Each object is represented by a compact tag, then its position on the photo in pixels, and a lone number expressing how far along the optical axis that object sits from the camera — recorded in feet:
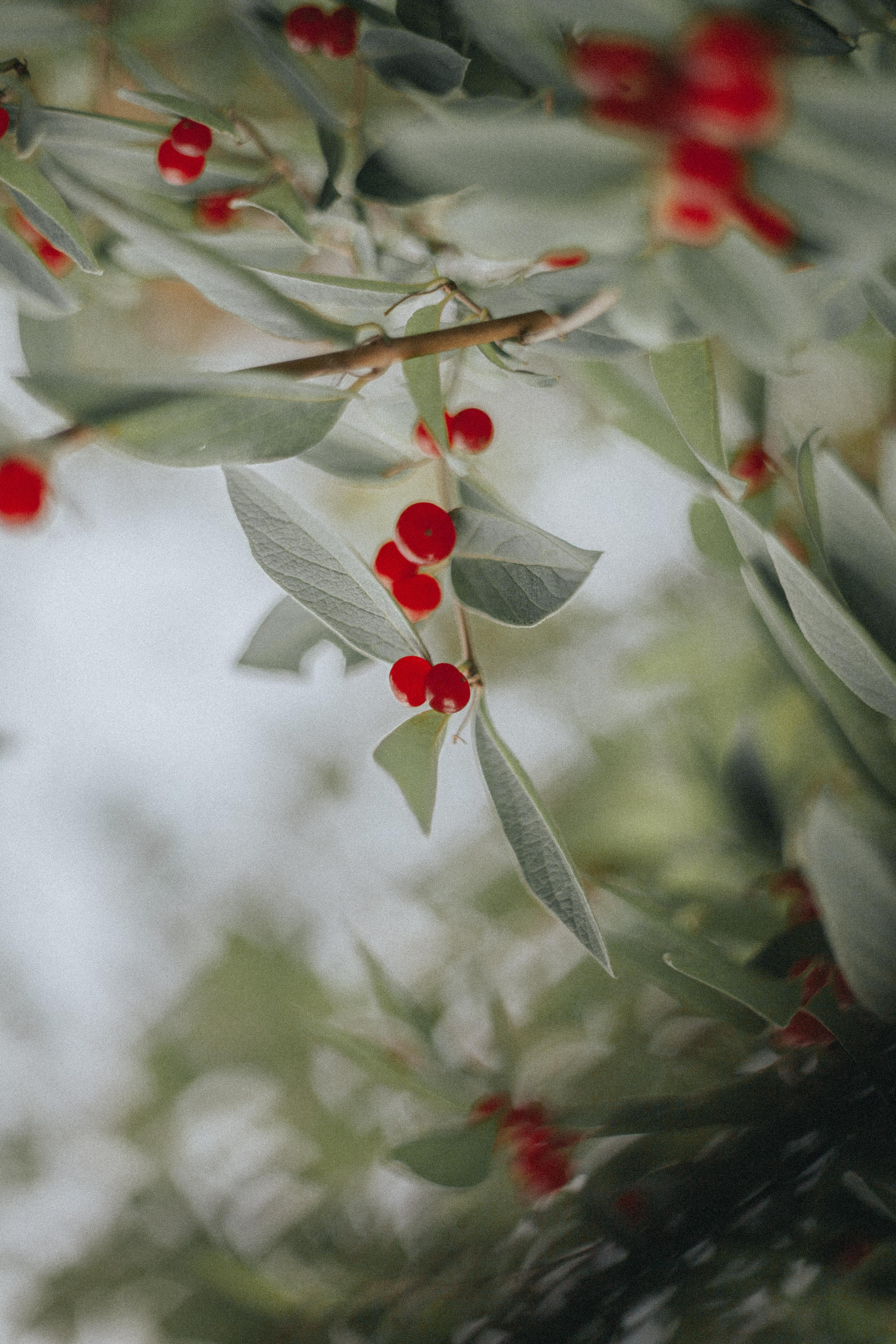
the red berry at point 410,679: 0.80
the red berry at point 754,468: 0.95
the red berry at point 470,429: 0.88
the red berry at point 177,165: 0.86
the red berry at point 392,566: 0.86
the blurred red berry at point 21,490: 0.79
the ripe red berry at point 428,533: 0.80
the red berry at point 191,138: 0.86
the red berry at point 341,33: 0.87
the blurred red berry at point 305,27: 0.87
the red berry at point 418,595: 0.85
